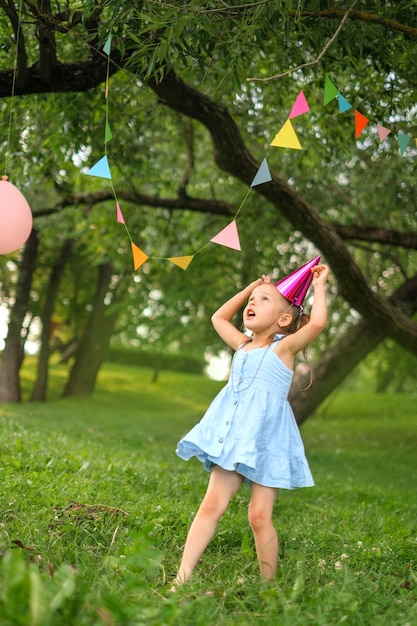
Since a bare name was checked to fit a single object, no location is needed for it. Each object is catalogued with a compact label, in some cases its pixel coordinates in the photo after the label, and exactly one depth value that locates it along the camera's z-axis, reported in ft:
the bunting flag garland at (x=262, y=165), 15.25
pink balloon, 13.14
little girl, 11.36
